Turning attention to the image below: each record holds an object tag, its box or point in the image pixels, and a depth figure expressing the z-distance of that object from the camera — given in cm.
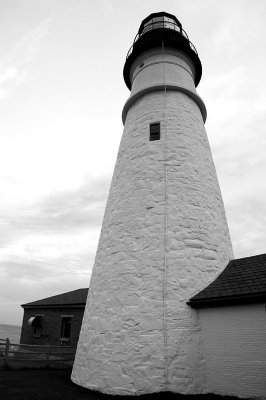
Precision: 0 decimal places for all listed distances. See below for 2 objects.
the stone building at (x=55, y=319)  1886
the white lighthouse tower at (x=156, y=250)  695
